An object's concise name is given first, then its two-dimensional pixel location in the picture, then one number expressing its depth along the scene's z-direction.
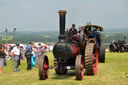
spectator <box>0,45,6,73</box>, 14.04
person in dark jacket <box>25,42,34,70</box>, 15.11
